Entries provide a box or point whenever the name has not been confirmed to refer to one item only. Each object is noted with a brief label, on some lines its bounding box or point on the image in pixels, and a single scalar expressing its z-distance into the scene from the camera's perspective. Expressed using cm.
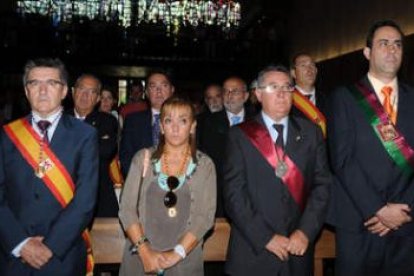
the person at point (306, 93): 346
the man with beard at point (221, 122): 358
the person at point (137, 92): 595
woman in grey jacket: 227
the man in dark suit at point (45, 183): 216
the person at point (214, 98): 471
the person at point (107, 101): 487
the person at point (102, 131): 333
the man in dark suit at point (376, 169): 237
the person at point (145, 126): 340
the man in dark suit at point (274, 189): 229
